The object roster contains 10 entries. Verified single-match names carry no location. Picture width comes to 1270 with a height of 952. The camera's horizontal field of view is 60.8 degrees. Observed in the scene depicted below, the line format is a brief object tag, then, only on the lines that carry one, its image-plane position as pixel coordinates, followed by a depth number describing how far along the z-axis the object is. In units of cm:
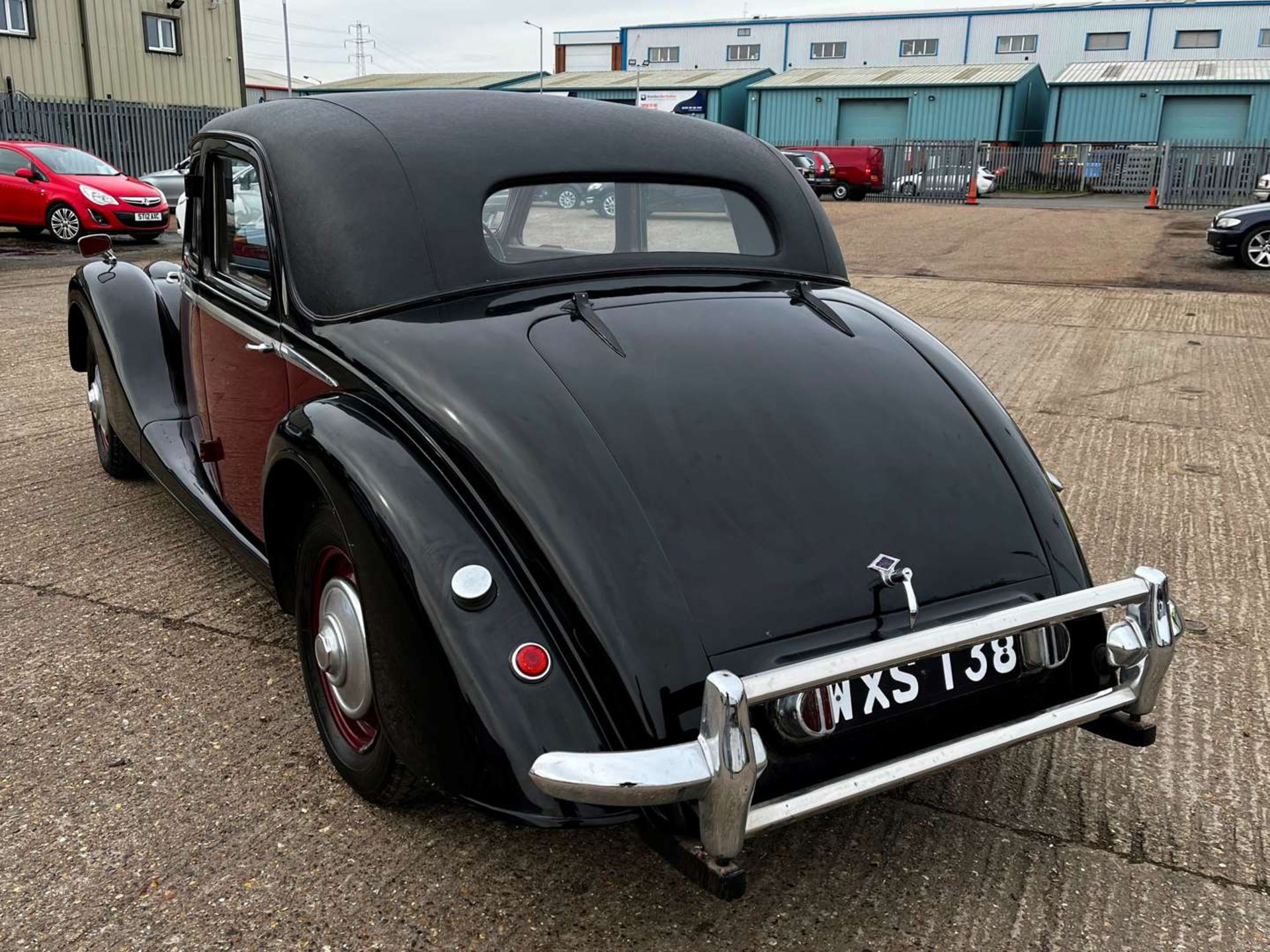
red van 3142
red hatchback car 1528
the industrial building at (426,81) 5400
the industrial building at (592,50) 6669
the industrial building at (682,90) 4641
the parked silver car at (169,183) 1981
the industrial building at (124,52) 2431
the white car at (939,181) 3136
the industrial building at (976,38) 5134
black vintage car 201
